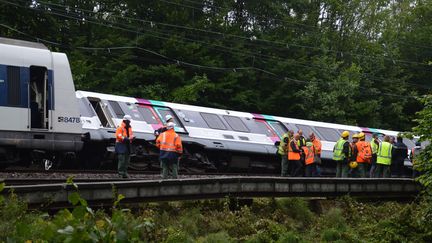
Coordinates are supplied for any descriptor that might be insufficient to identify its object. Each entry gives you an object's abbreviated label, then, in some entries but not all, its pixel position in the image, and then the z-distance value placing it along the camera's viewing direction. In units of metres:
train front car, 15.56
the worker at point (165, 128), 15.08
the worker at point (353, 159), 18.91
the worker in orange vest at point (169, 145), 14.70
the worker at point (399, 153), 20.14
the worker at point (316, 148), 19.11
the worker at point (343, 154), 18.64
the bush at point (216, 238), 11.18
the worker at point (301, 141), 18.50
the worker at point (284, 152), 18.84
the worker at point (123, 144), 15.42
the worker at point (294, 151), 18.47
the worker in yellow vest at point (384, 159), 19.48
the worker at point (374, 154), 20.36
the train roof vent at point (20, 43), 16.11
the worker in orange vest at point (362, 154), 19.00
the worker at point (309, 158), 18.78
